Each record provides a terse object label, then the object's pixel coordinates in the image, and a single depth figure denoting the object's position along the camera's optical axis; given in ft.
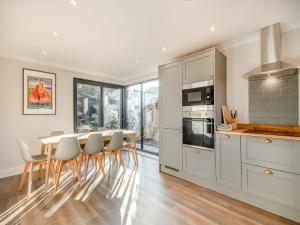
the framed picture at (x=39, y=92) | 10.89
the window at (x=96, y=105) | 13.89
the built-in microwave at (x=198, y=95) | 8.27
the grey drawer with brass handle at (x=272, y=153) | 5.83
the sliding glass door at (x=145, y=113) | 15.20
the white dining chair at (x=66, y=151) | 7.93
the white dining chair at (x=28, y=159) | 7.77
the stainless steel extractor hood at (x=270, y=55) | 7.02
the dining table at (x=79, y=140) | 7.95
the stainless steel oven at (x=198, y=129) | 8.30
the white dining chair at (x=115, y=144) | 10.15
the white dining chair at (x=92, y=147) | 9.16
